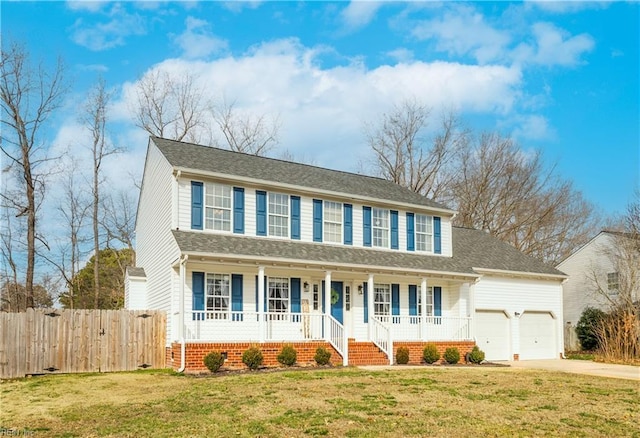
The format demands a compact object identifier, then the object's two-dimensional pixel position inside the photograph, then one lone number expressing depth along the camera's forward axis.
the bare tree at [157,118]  38.12
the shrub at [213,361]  17.86
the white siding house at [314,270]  20.00
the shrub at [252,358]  18.45
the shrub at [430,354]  22.03
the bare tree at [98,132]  33.84
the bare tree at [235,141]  40.64
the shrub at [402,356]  21.33
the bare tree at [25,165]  27.08
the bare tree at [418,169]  42.03
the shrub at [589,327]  29.89
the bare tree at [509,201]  41.94
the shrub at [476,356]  22.91
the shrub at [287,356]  19.12
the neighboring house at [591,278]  31.91
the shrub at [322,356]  19.58
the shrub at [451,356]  22.36
